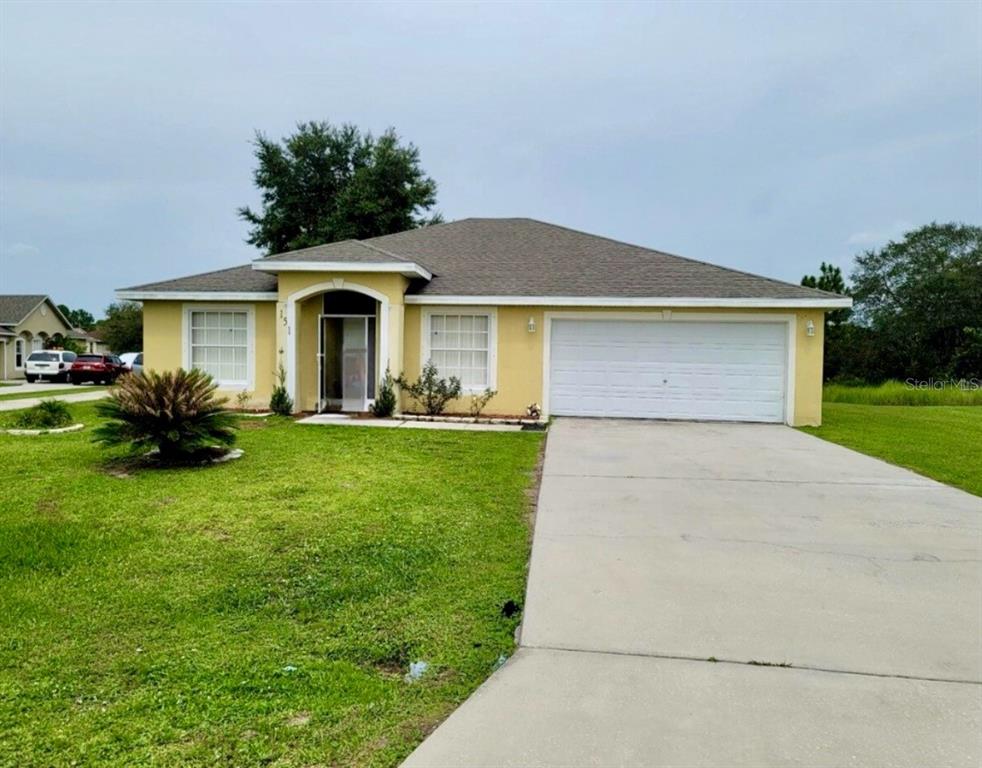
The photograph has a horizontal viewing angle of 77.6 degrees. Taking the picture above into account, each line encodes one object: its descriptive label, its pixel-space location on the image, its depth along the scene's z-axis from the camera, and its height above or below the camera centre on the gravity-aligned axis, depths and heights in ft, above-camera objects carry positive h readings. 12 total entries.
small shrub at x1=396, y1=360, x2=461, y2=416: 44.19 -2.08
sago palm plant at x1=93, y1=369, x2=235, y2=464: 24.04 -2.27
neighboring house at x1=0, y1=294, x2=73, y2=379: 117.91 +6.11
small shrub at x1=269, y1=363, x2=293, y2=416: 43.04 -2.95
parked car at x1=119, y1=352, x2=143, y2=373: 98.19 -0.33
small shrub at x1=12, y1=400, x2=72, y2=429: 34.40 -3.45
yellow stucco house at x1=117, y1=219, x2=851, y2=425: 42.91 +2.21
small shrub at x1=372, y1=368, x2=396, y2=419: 42.47 -2.62
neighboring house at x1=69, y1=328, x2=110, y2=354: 170.44 +4.63
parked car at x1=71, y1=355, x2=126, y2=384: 91.15 -1.72
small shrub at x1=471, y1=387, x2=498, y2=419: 44.83 -2.76
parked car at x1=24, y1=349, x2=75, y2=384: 95.55 -1.28
